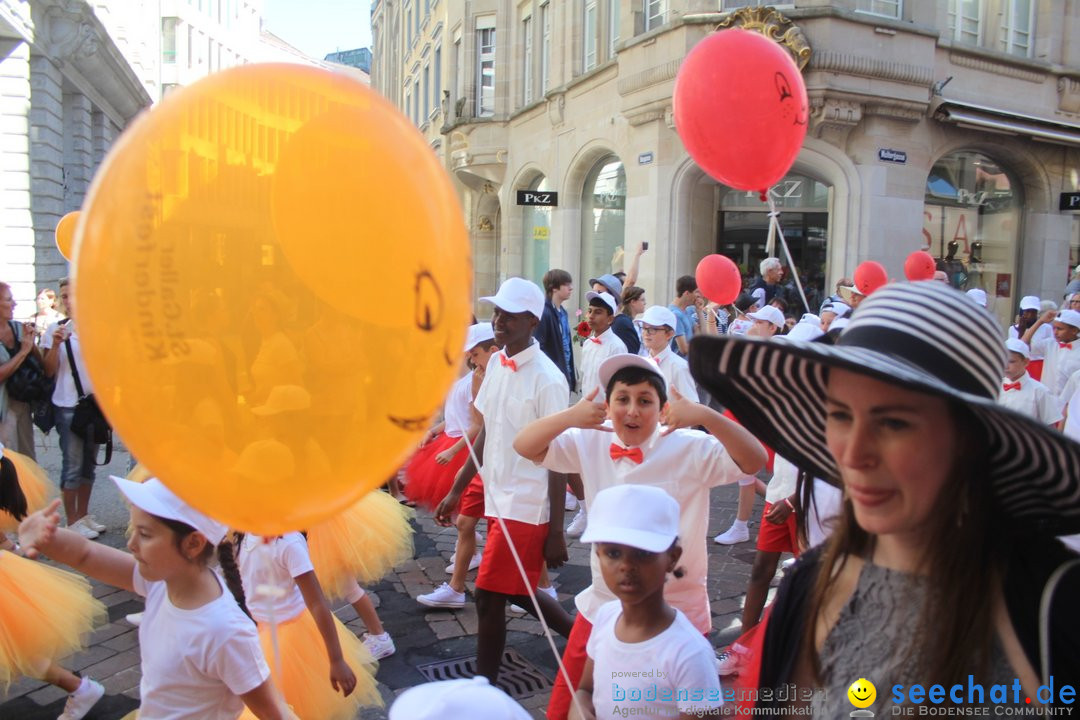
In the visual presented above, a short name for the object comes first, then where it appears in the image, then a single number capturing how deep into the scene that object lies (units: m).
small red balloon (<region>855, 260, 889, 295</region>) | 8.02
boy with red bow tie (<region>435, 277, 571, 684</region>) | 3.82
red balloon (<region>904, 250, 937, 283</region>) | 9.20
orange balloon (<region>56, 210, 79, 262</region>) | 6.59
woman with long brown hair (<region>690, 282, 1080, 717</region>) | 1.22
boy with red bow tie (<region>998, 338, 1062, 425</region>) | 6.12
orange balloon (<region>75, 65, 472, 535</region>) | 1.60
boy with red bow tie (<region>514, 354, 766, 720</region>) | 3.02
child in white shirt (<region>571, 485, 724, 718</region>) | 2.26
